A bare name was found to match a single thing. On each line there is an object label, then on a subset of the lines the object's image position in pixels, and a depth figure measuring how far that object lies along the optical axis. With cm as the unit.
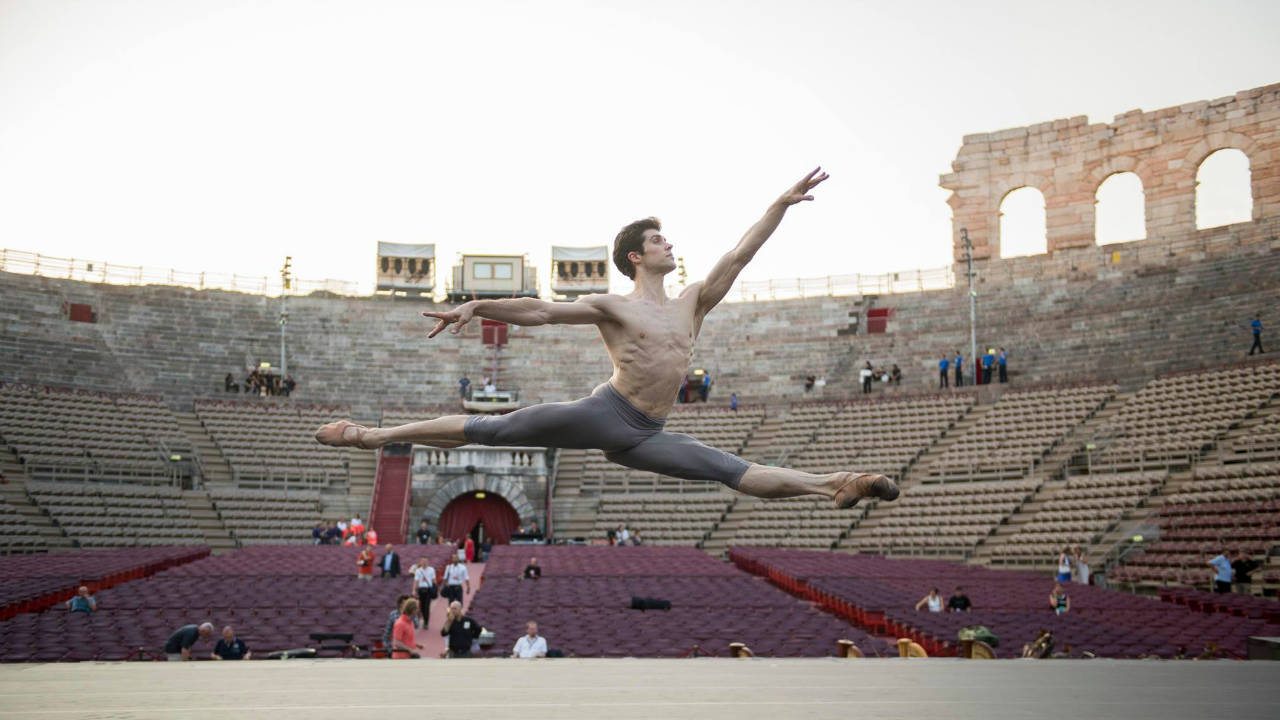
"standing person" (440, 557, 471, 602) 2259
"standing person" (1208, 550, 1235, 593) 2355
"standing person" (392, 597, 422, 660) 1526
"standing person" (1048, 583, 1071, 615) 2003
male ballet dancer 657
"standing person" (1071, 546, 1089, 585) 2717
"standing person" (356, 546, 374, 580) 2477
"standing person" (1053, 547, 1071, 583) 2620
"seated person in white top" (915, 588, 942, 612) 2023
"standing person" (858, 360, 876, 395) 4766
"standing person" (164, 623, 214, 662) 1429
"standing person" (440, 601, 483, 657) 1588
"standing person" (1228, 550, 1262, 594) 2430
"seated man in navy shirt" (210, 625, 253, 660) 1417
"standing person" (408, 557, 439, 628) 2148
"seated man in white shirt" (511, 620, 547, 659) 1477
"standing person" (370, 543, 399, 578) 2551
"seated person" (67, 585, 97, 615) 1764
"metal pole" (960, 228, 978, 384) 4669
